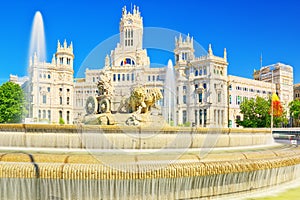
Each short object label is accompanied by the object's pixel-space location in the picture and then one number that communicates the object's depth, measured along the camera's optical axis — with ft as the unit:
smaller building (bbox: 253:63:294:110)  341.47
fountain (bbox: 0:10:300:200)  25.85
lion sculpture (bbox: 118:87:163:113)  50.55
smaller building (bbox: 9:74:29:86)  366.22
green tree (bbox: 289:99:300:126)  260.13
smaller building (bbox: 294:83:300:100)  373.20
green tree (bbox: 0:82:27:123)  190.29
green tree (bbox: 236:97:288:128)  221.46
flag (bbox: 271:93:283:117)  188.56
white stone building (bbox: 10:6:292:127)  242.99
